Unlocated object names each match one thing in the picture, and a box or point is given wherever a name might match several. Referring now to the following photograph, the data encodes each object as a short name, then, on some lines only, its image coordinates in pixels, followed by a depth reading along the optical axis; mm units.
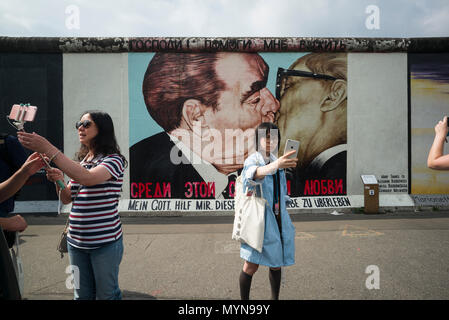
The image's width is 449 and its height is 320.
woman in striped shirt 1908
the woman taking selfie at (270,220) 2436
